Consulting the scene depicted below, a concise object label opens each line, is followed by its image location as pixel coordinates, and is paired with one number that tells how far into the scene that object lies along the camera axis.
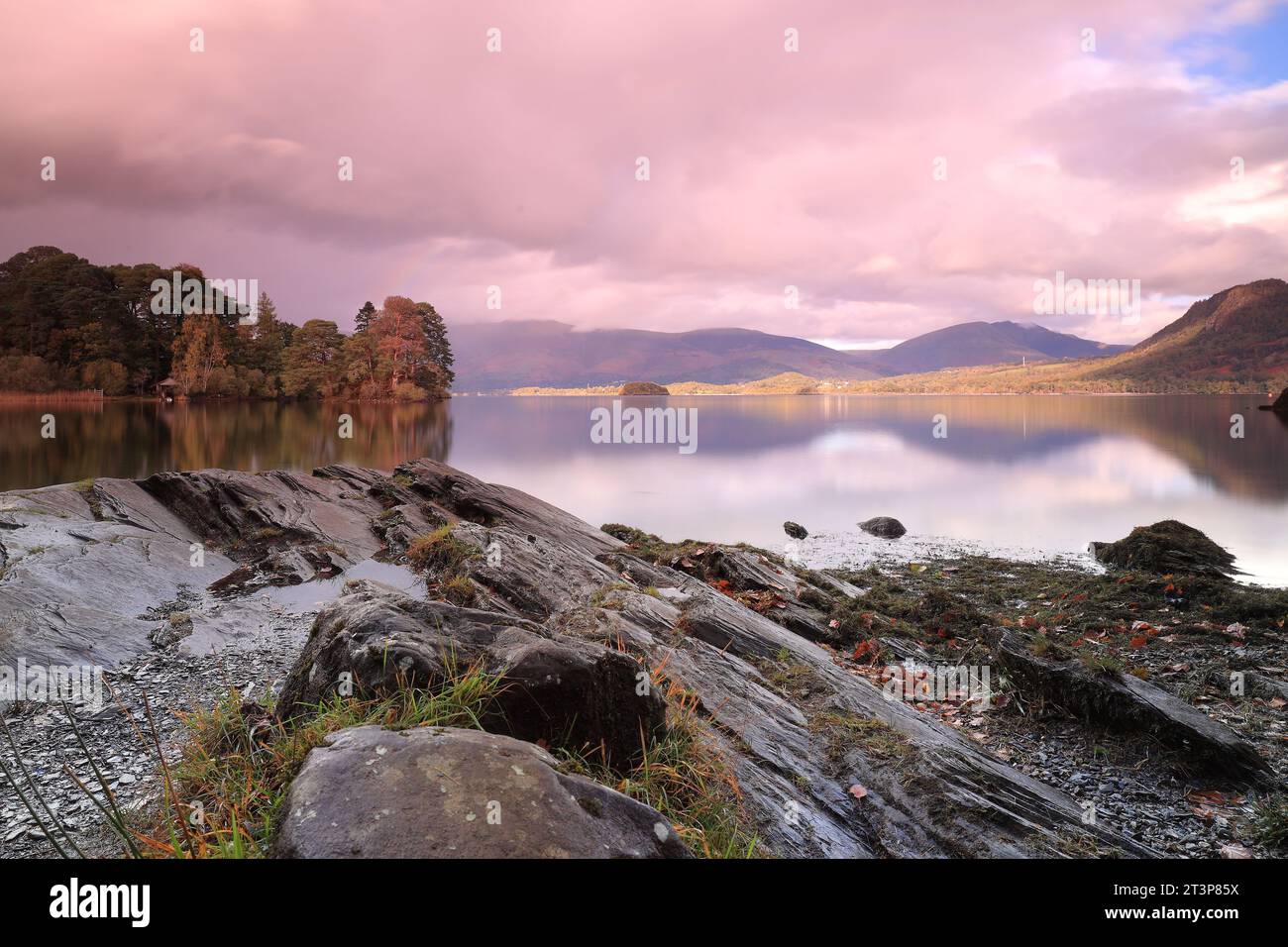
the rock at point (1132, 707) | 7.60
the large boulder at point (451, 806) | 3.11
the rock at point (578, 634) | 5.28
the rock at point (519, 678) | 4.88
